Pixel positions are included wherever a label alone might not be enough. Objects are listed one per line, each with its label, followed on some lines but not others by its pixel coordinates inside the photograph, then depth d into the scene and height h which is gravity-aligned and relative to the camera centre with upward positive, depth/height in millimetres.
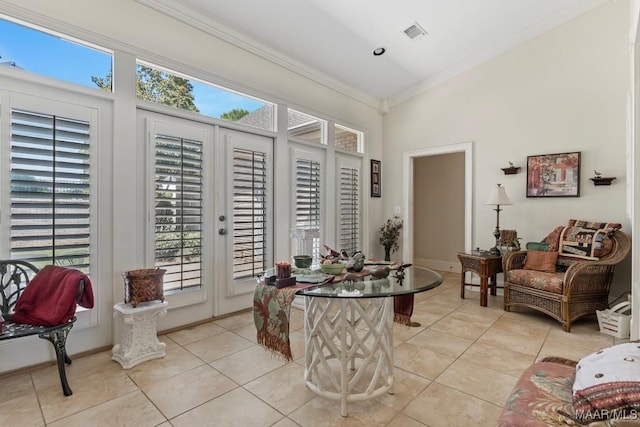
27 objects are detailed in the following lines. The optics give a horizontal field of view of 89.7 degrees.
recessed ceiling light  4055 +2078
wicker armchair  3074 -730
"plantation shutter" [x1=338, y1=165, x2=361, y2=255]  4852 +94
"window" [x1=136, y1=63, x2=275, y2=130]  2899 +1179
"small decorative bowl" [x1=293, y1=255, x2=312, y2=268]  2164 -316
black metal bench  1952 -668
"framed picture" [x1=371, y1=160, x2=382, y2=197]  5395 +608
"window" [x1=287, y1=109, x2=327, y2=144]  4191 +1200
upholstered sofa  942 -600
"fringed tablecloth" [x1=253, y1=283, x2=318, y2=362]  1732 -567
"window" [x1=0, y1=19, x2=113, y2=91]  2232 +1185
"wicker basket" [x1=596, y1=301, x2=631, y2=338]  2905 -977
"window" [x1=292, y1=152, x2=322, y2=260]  4137 +304
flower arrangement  5279 -341
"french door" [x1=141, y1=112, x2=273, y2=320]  2928 +28
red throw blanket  2051 -551
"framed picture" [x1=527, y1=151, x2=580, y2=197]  3822 +487
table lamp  3932 +179
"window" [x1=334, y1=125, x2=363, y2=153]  4935 +1196
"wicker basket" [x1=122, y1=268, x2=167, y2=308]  2490 -565
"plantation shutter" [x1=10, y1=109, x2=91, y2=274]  2242 +179
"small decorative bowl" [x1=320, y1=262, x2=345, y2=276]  2040 -344
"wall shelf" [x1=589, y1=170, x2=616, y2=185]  3559 +392
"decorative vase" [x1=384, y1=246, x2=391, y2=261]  5273 -637
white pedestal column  2412 -935
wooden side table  3895 -660
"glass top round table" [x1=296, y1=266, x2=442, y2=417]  1760 -679
